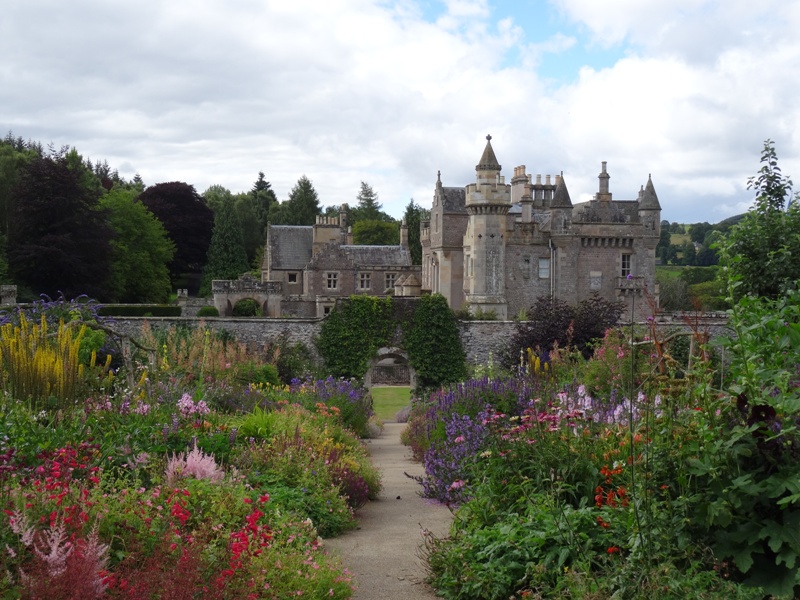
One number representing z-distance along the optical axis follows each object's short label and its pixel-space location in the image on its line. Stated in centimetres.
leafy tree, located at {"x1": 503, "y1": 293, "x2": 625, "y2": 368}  2447
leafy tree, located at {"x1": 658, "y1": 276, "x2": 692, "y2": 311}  6128
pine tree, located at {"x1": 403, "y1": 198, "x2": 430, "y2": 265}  6600
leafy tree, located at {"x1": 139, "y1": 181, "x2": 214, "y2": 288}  6719
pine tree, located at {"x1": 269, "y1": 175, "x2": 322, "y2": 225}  8031
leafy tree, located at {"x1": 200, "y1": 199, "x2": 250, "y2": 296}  6278
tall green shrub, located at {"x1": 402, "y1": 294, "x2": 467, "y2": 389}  2634
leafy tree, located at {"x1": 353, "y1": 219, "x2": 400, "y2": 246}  8038
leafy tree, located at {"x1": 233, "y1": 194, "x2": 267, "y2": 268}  7654
